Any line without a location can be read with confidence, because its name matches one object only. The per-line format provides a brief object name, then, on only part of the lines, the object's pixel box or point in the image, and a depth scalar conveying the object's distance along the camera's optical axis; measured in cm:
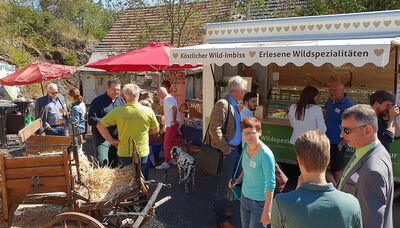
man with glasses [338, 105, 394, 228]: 205
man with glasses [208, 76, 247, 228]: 431
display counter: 679
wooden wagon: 360
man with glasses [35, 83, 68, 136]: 696
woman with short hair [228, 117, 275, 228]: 316
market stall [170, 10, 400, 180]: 489
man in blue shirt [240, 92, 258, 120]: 485
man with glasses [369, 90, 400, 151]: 388
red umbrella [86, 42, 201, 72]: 738
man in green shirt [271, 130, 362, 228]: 176
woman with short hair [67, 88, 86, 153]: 735
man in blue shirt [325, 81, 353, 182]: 532
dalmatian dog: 598
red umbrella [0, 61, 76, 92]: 934
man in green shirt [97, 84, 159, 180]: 459
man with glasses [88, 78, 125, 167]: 536
